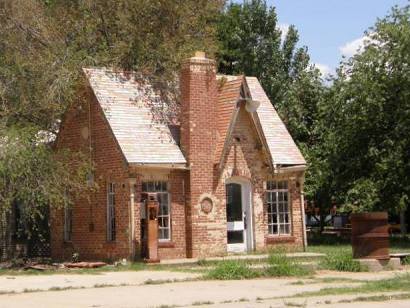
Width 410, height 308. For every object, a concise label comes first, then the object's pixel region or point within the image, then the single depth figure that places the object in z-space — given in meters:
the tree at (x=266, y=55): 38.38
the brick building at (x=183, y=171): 23.14
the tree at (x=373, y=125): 30.88
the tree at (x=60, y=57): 22.14
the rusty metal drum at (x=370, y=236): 19.64
